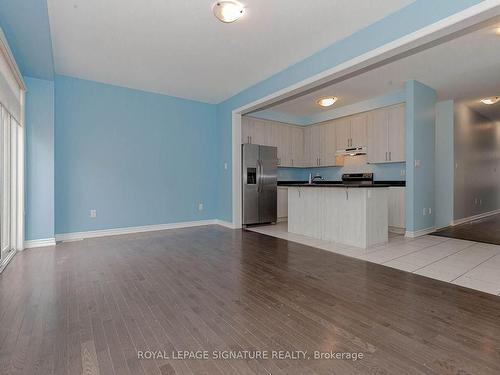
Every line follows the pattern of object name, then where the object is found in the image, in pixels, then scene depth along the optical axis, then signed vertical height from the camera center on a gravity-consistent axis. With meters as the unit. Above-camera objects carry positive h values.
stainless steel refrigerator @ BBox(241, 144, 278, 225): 5.66 +0.11
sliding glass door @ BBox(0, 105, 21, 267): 3.19 +0.07
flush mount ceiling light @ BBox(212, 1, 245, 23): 2.60 +1.78
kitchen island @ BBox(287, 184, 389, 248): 3.80 -0.40
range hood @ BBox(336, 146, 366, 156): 5.81 +0.83
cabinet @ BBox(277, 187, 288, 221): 6.35 -0.34
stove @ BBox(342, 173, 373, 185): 5.93 +0.22
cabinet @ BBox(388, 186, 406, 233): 4.91 -0.40
